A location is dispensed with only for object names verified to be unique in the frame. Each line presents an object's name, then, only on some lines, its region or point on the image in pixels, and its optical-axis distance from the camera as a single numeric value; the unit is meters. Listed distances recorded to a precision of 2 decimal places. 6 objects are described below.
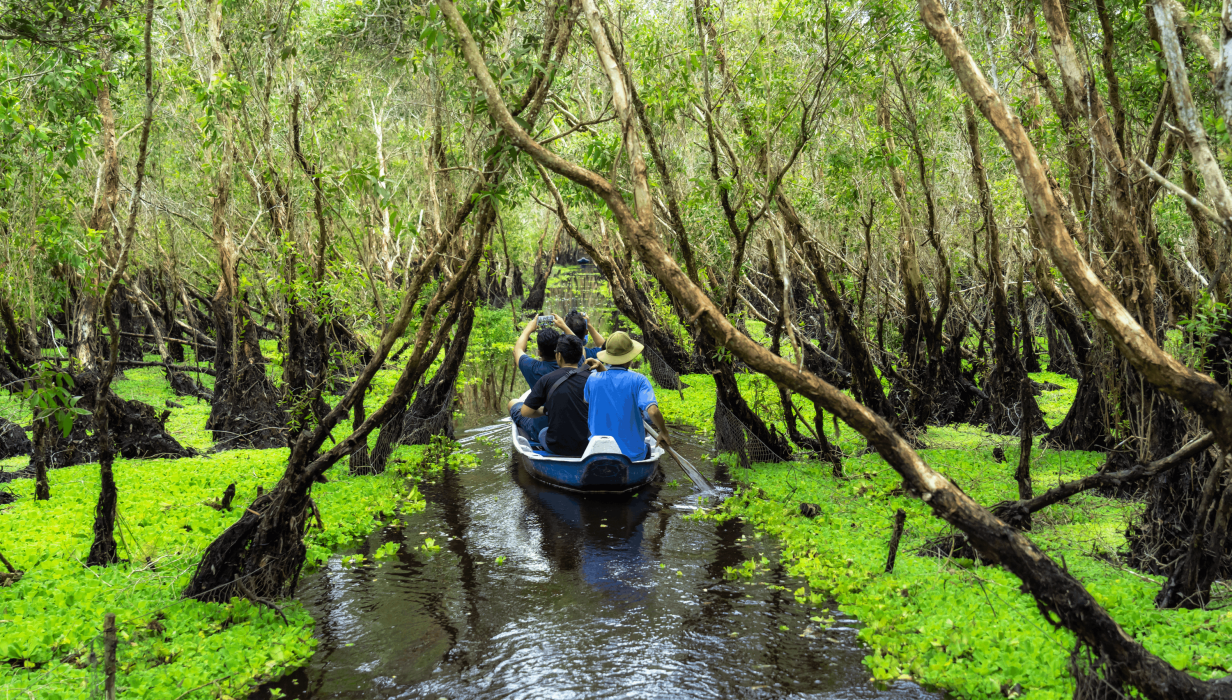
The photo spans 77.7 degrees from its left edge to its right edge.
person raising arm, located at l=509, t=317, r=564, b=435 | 9.75
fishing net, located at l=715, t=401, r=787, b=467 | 9.32
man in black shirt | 8.82
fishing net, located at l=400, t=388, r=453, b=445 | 10.59
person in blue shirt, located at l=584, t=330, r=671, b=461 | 8.34
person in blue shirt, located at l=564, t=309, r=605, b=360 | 11.16
